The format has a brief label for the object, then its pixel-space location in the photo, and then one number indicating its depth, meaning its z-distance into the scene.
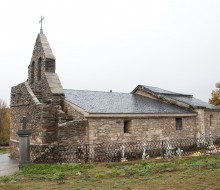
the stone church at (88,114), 14.80
